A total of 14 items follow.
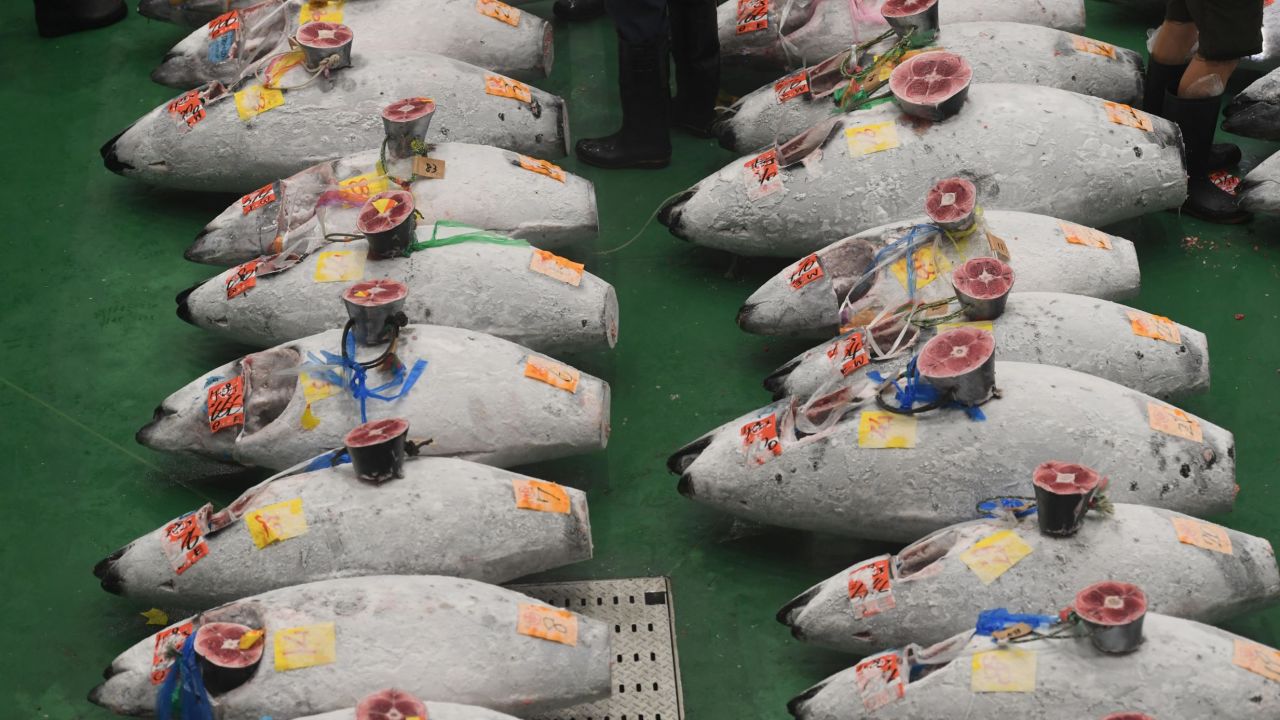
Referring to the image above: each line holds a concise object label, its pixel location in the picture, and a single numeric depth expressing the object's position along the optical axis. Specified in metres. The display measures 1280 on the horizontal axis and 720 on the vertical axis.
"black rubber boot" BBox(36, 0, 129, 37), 8.18
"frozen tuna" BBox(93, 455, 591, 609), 4.73
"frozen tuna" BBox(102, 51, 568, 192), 6.52
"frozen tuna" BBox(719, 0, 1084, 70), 6.92
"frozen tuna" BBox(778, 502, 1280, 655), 4.46
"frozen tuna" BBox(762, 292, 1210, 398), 5.18
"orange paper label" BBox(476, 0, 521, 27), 7.15
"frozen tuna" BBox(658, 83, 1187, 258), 5.93
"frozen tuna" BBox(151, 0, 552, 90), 7.01
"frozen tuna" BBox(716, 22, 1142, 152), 6.54
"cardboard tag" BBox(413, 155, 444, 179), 6.03
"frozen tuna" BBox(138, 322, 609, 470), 5.17
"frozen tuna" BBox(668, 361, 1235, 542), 4.78
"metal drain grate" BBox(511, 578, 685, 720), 4.70
